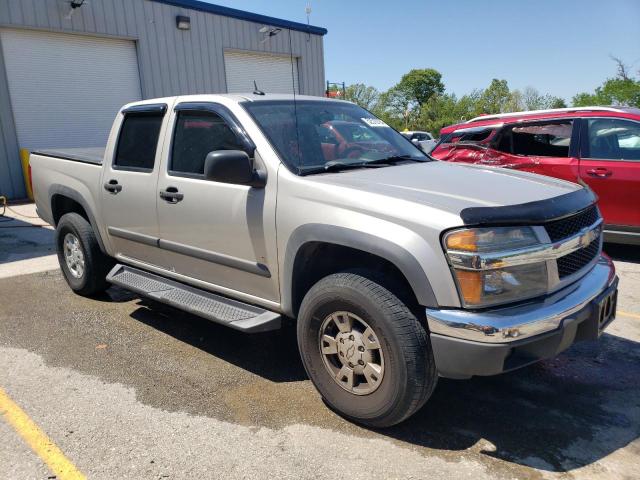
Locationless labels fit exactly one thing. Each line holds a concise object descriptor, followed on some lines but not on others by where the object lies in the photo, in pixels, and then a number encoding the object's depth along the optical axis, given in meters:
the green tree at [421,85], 72.94
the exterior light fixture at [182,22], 15.08
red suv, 5.98
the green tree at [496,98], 54.31
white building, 12.43
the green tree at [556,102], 49.41
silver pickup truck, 2.54
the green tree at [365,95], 62.69
